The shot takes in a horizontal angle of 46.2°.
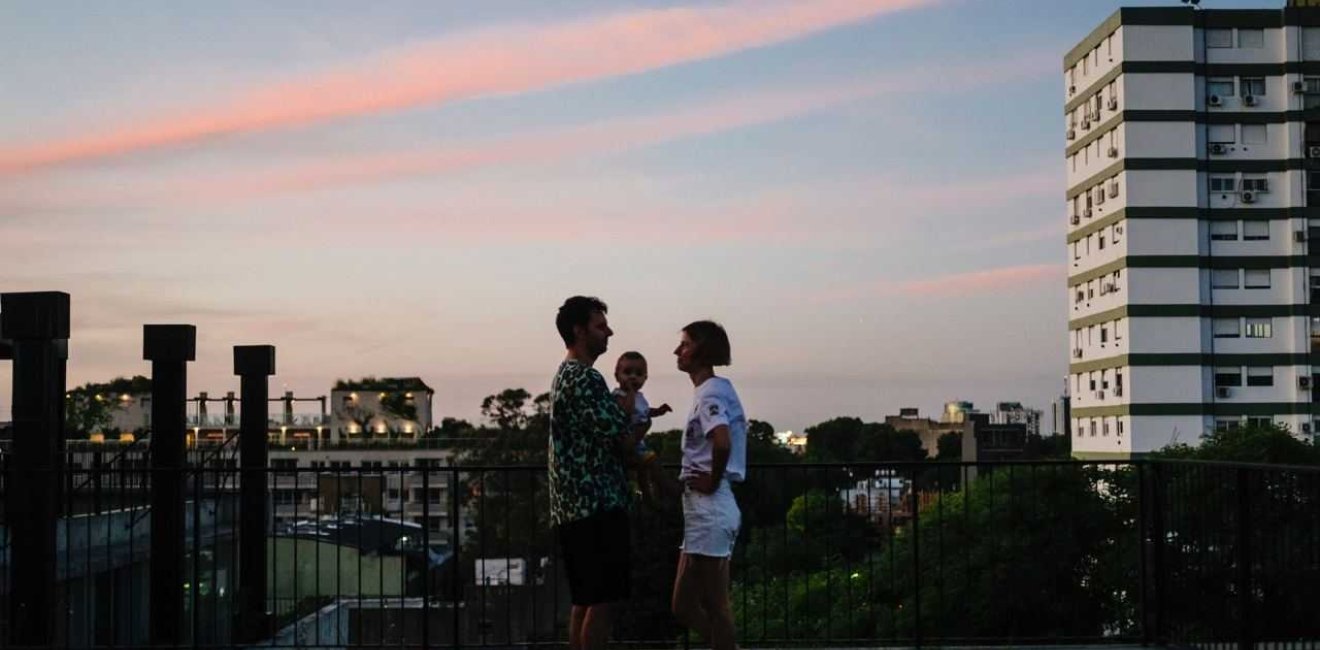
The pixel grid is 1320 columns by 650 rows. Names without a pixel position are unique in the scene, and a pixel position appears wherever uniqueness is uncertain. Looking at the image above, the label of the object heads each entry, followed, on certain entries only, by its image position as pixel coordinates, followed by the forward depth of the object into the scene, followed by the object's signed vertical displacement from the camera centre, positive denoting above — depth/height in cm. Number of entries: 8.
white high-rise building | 7300 +1024
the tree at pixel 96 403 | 11925 +220
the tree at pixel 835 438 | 12300 -88
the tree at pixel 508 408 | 9688 +131
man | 641 -22
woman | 655 -16
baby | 649 +7
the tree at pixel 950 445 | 14650 -178
